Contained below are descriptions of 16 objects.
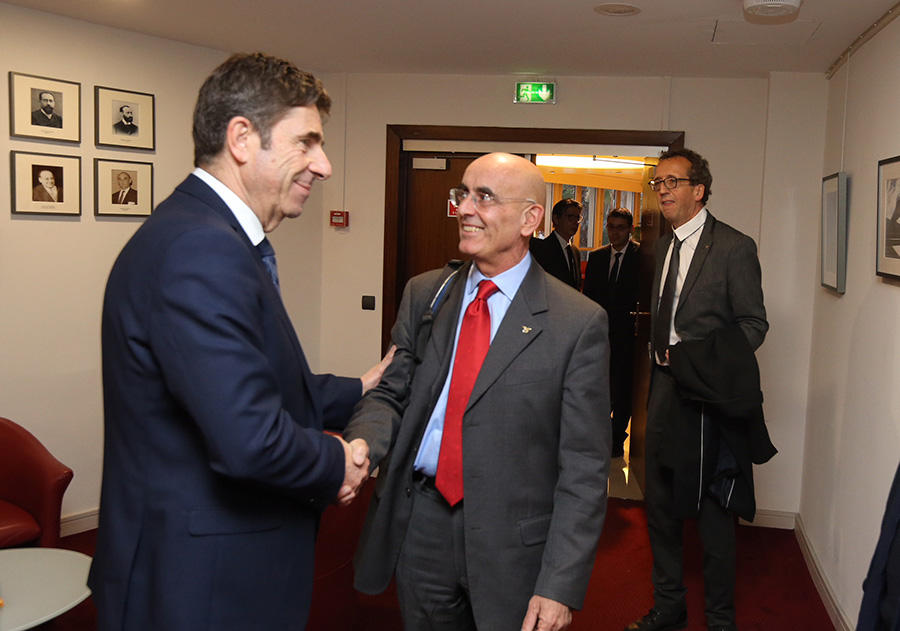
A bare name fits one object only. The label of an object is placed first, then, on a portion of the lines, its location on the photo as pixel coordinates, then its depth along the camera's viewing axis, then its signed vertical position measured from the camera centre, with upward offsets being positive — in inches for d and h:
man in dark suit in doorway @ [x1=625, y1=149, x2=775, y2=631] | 127.6 -20.4
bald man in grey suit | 75.8 -17.7
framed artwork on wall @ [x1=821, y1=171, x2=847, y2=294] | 153.3 +8.6
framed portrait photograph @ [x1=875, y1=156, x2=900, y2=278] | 119.0 +8.7
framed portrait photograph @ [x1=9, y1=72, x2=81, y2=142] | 161.5 +29.7
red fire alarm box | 221.9 +11.5
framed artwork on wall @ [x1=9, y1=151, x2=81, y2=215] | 163.2 +14.1
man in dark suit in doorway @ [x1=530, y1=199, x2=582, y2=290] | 234.1 +5.5
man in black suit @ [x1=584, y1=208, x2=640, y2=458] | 238.4 -8.3
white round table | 102.2 -46.6
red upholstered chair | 137.8 -43.1
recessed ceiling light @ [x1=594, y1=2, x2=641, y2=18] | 140.3 +46.2
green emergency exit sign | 208.2 +45.3
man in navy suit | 55.2 -10.4
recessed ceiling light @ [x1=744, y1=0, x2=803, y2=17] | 127.5 +42.9
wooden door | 224.5 +13.6
